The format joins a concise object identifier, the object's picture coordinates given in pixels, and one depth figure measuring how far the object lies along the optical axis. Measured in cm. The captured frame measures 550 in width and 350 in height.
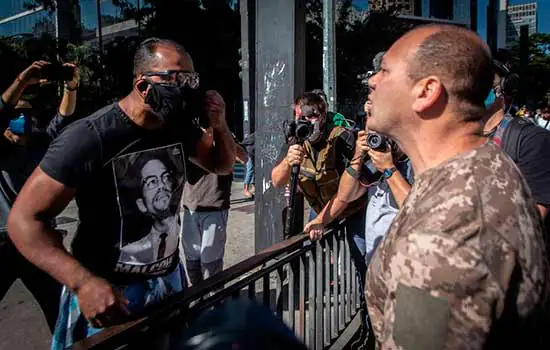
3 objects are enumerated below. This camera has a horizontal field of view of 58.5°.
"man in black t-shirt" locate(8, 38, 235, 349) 184
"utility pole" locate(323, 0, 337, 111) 698
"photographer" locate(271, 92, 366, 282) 356
